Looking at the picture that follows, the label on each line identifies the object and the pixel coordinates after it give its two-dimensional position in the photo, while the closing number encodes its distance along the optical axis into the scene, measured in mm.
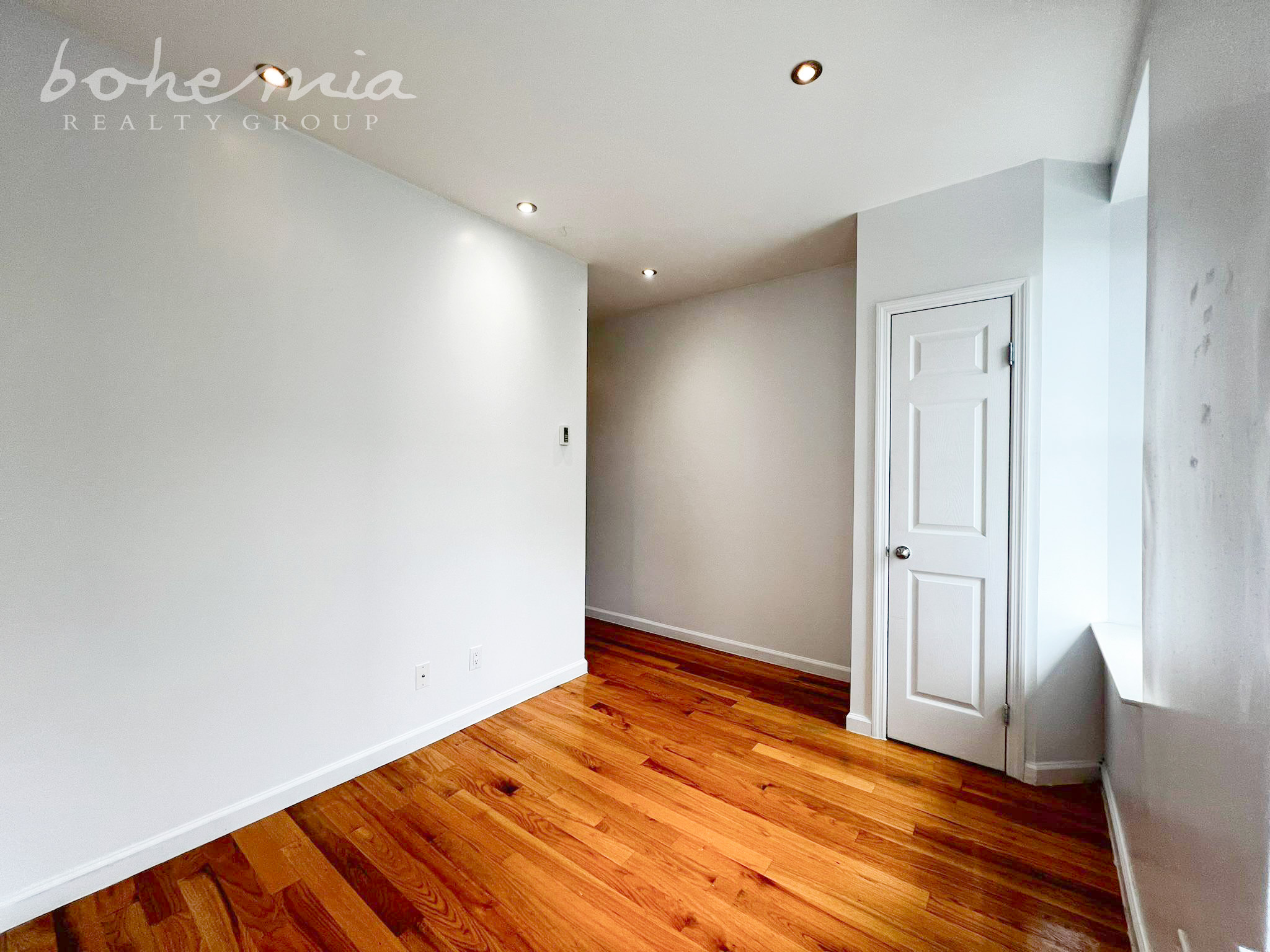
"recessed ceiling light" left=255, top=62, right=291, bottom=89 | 1804
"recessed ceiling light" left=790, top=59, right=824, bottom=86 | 1759
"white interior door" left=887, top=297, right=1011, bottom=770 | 2346
